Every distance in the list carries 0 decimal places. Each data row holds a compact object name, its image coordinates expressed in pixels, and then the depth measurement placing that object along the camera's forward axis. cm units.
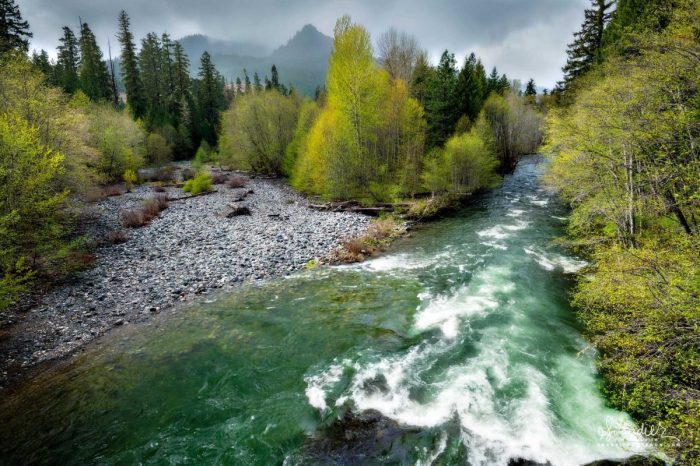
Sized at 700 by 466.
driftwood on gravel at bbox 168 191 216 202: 2920
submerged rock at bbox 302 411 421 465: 606
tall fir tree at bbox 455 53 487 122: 3603
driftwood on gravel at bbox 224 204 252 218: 2397
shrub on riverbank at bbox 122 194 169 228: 2091
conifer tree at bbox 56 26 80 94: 5819
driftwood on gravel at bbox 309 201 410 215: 2581
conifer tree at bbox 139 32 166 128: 7131
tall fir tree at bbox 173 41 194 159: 6600
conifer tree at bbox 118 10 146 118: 5881
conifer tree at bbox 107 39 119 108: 6297
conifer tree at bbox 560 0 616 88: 3061
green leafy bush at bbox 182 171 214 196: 3265
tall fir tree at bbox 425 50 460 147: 3400
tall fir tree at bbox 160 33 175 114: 7262
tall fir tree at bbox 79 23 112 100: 5919
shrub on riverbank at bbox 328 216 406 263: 1642
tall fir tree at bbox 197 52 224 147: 7112
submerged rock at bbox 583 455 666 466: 583
